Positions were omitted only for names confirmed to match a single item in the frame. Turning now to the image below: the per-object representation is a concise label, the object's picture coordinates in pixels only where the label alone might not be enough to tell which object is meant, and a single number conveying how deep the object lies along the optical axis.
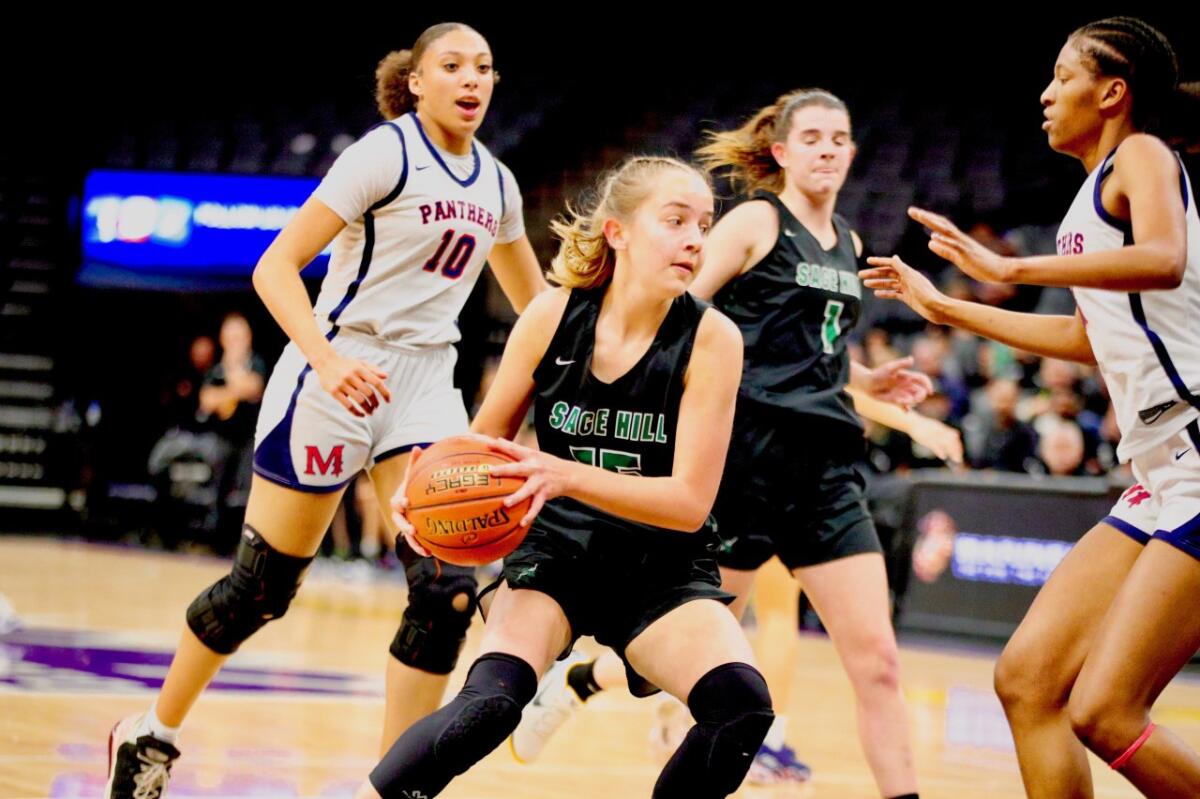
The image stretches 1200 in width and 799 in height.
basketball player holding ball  6.30
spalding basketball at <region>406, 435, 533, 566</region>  6.12
